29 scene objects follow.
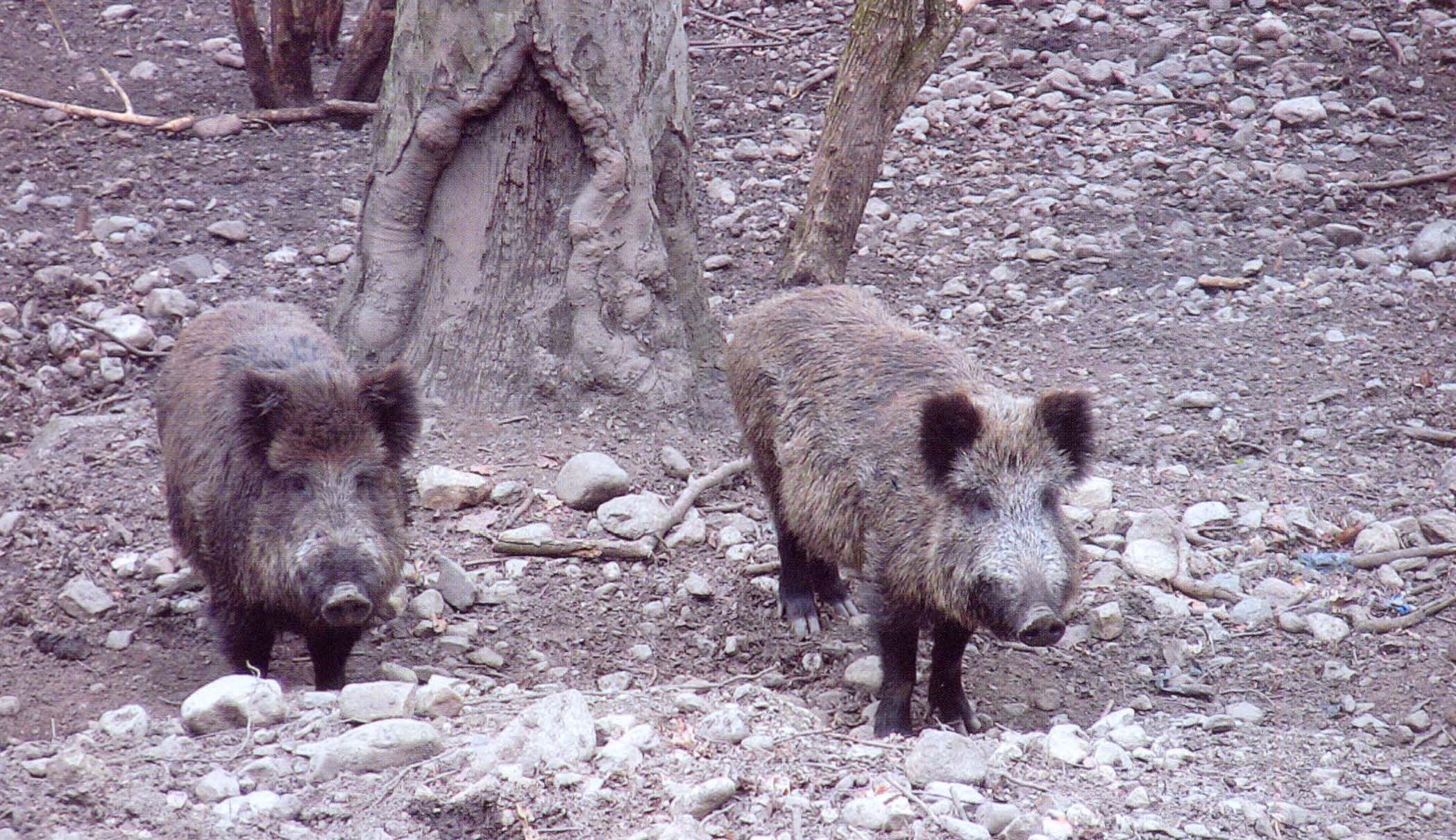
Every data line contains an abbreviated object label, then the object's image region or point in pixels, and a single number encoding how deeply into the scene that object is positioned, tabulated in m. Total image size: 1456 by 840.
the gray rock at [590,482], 11.90
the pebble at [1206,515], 11.89
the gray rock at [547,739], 7.13
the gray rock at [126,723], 7.66
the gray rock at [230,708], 7.78
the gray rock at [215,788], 6.77
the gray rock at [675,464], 12.45
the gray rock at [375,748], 7.09
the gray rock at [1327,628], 10.37
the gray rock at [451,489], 11.92
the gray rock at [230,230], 16.39
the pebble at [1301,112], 19.27
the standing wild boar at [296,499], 9.12
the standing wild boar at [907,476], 8.99
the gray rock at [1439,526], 11.41
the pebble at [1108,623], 10.71
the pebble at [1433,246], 16.31
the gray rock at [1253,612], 10.70
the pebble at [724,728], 7.82
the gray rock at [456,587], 10.93
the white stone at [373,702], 7.83
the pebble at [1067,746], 7.88
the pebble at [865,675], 10.30
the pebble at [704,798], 6.81
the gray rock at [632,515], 11.73
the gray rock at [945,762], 7.29
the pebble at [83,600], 10.72
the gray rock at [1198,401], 13.76
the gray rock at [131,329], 14.24
